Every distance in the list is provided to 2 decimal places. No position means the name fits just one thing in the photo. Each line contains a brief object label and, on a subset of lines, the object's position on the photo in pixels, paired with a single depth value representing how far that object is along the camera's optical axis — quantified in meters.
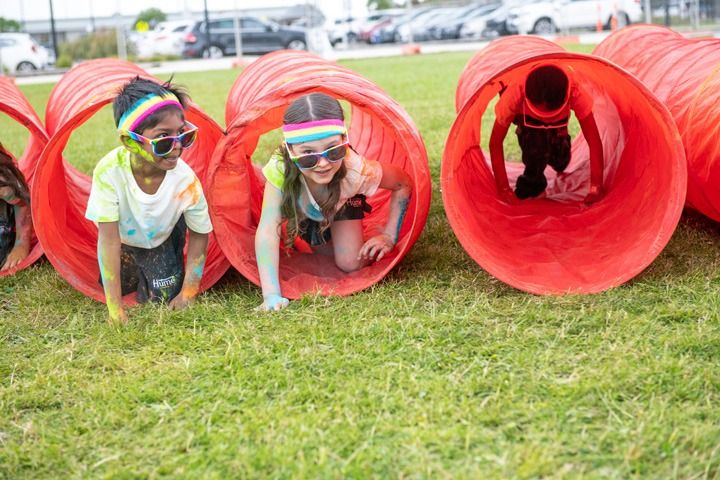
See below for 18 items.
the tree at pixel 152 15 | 54.12
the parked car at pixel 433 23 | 34.44
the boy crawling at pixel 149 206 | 4.17
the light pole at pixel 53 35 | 27.98
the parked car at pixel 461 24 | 32.44
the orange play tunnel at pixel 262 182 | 4.37
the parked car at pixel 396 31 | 36.09
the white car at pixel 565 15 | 26.38
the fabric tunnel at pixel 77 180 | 4.52
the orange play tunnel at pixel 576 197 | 4.19
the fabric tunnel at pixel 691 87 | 4.67
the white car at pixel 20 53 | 28.48
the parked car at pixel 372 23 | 37.91
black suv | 31.20
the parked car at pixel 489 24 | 31.22
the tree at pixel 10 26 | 48.63
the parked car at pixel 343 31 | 38.94
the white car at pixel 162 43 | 32.94
